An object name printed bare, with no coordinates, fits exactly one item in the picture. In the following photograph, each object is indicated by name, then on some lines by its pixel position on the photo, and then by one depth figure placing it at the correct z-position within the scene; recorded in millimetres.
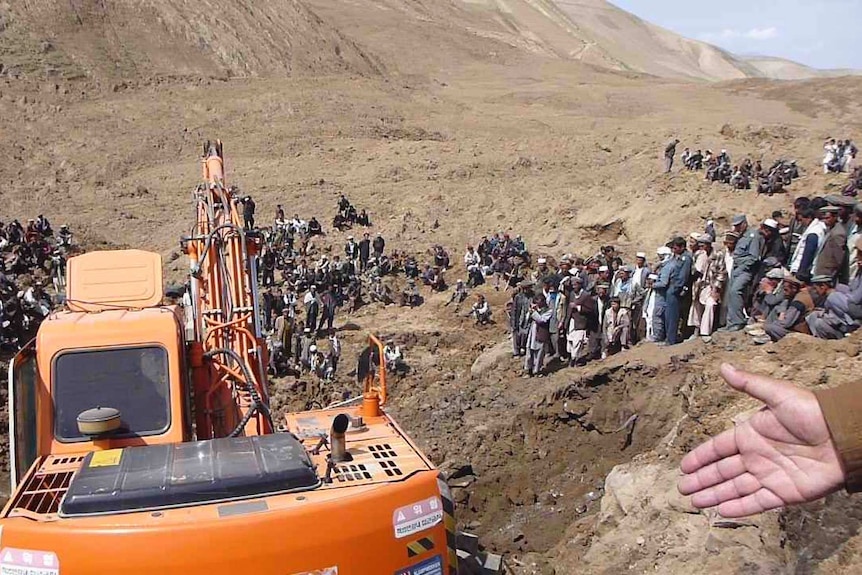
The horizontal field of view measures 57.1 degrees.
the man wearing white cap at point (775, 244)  9438
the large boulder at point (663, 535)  5789
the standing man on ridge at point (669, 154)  24656
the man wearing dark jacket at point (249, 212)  20209
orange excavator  3750
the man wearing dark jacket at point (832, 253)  8500
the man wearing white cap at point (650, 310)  10438
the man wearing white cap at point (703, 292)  9898
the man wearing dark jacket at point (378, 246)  21469
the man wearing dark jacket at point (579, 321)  11242
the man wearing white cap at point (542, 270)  17311
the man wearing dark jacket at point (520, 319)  12797
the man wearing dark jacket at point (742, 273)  9422
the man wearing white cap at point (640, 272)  10992
